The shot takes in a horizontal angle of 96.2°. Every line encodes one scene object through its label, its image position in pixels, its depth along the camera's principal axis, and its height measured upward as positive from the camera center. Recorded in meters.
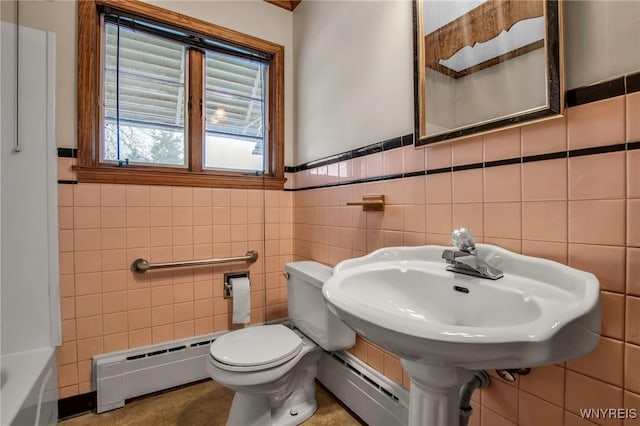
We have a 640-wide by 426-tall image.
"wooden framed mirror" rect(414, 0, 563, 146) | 0.78 +0.47
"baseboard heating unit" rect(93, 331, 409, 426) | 1.22 -0.82
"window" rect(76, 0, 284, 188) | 1.48 +0.68
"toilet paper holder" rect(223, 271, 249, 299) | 1.75 -0.42
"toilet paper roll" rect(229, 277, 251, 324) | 1.70 -0.53
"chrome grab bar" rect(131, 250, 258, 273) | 1.54 -0.28
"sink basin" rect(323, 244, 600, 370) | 0.47 -0.21
